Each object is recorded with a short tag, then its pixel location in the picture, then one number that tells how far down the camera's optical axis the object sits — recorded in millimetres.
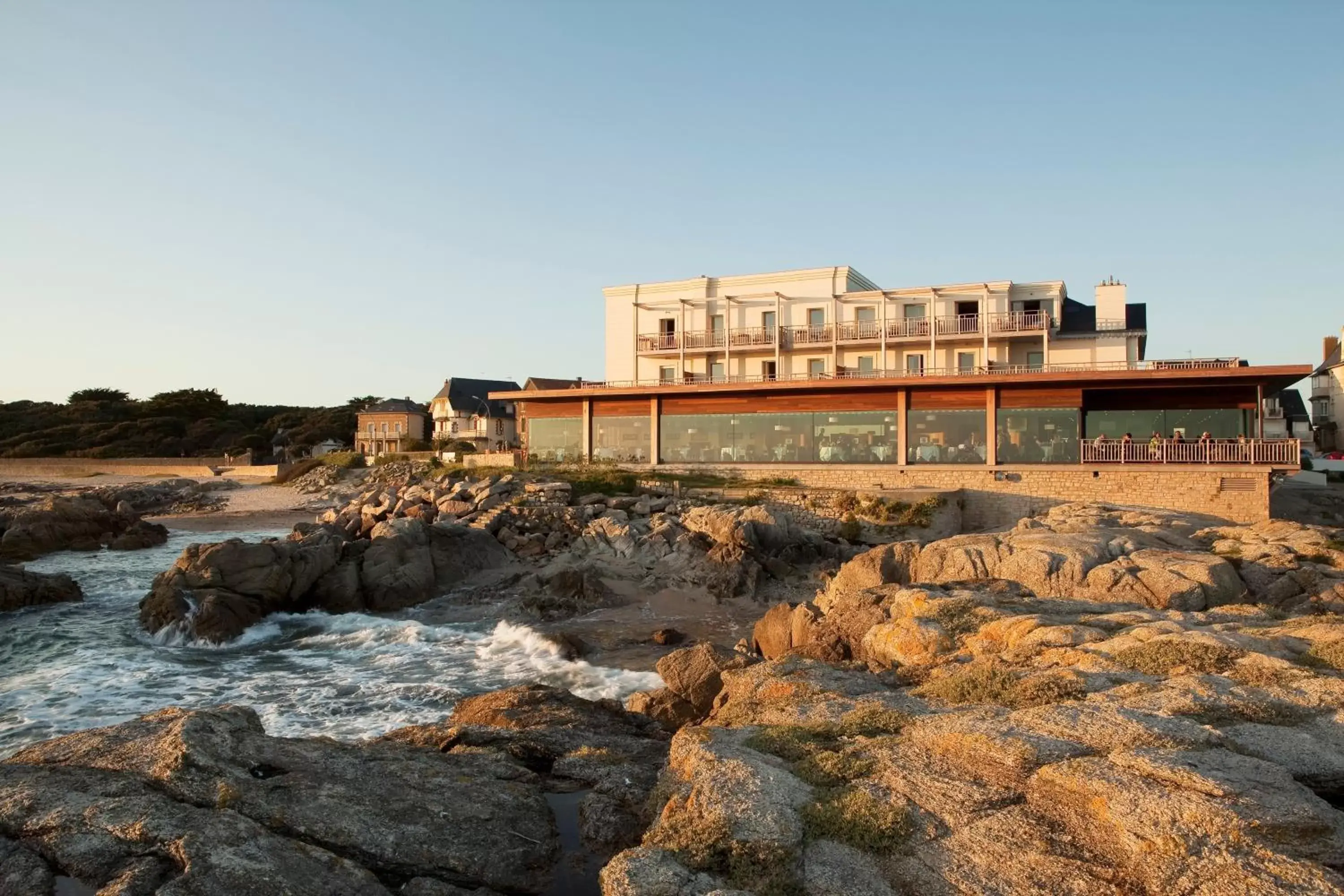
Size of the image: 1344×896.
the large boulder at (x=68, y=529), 34094
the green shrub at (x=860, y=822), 6672
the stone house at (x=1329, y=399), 73062
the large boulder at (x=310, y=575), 20969
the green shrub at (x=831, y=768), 7723
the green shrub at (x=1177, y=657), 9695
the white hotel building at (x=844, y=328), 41188
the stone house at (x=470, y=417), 81625
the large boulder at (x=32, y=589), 23672
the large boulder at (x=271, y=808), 6539
